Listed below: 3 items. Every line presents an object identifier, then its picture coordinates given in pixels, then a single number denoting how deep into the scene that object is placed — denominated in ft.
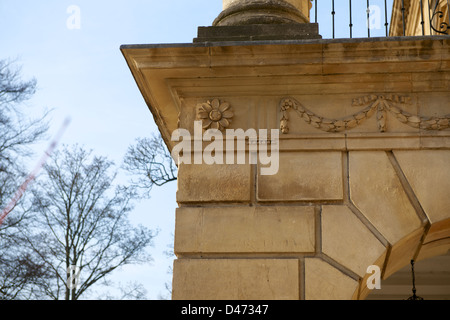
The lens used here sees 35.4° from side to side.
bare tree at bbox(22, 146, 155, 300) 58.70
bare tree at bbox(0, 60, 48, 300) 55.93
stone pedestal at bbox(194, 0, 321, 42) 22.09
